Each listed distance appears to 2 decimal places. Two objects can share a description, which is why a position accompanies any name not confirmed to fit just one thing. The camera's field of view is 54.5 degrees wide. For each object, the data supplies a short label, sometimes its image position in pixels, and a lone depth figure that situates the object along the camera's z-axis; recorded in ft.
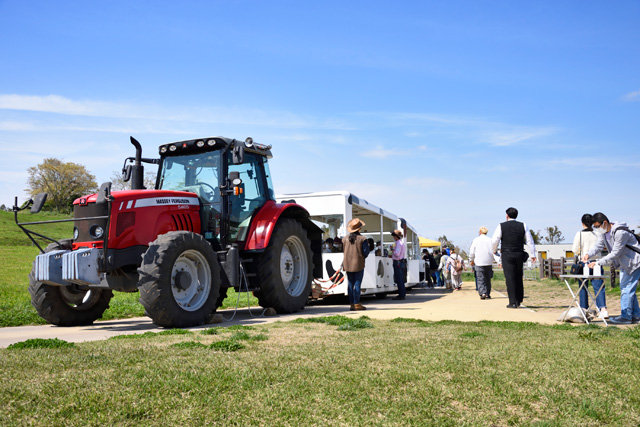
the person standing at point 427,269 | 90.07
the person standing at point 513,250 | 37.63
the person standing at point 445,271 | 76.64
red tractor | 27.71
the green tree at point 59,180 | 252.83
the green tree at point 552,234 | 298.15
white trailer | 47.62
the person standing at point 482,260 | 49.24
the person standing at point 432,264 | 91.86
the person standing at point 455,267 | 73.82
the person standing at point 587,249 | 29.18
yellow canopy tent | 120.57
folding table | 27.04
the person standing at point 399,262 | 54.70
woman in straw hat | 39.50
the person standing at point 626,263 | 27.55
